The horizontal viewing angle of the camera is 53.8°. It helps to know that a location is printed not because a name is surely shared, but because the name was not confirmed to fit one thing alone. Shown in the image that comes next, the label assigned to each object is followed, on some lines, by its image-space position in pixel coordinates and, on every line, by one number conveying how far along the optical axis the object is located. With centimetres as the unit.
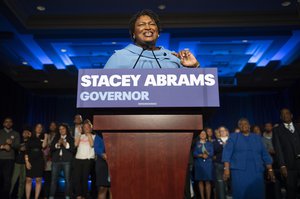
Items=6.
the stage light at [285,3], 492
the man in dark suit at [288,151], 346
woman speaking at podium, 122
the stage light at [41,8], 509
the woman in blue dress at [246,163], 330
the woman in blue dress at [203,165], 472
